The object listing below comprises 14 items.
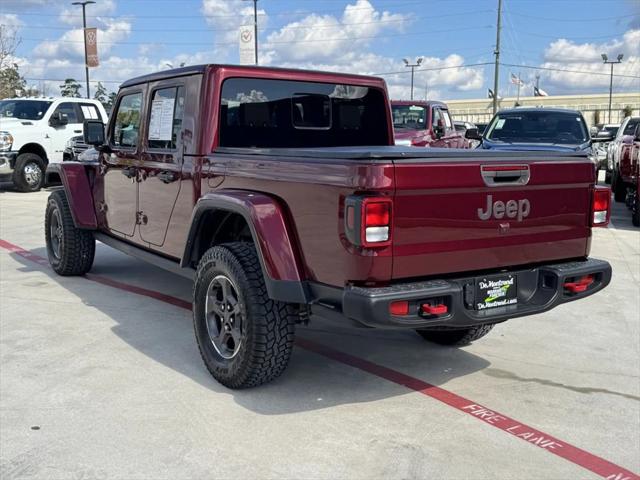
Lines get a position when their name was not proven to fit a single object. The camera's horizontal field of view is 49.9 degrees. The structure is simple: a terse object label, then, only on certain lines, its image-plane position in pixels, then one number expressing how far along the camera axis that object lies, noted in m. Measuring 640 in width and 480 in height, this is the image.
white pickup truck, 14.58
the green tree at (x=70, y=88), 55.03
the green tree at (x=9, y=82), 31.87
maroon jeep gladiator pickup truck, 3.27
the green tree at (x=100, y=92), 59.40
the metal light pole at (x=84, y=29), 31.73
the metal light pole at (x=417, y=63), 62.71
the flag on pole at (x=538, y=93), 85.44
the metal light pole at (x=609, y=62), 56.56
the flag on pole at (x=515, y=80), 58.11
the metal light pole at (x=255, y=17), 32.03
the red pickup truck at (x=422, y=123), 13.65
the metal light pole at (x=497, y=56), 40.22
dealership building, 75.56
